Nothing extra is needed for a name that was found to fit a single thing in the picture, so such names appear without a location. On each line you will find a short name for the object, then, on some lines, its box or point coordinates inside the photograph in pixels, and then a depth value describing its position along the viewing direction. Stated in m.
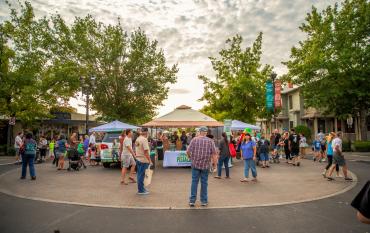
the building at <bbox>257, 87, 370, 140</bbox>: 36.44
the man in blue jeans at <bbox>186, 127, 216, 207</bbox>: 7.27
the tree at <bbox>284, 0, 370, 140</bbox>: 27.64
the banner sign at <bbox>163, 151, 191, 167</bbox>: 16.12
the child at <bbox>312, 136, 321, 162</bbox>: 19.56
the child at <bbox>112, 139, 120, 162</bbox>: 15.42
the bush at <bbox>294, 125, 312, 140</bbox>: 34.97
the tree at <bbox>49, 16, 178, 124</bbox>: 31.77
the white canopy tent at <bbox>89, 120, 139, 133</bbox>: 19.08
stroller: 15.02
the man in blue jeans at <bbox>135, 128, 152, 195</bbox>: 8.55
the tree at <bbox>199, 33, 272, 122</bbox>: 37.66
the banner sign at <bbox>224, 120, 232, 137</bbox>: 16.06
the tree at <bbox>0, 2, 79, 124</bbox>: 24.86
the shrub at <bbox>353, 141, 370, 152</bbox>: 26.77
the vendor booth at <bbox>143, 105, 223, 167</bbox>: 16.14
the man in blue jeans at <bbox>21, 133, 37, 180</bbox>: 11.45
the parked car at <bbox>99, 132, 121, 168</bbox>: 15.52
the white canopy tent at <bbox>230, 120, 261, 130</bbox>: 21.16
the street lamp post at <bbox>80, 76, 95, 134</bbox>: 31.53
